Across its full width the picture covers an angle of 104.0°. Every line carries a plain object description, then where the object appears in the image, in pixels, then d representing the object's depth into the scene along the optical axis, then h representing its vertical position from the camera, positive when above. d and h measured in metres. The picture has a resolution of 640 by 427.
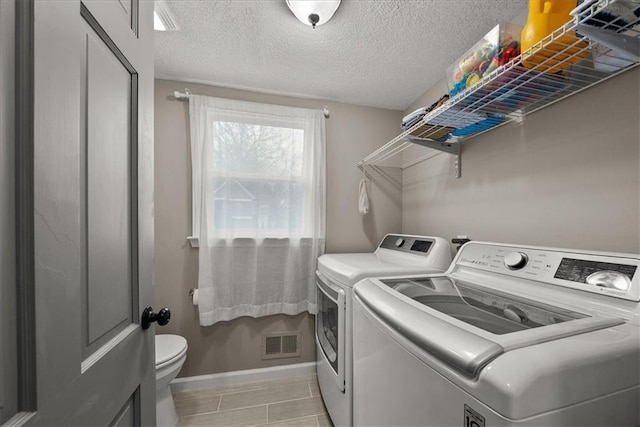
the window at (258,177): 1.91 +0.27
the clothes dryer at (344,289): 1.28 -0.46
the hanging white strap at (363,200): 2.14 +0.10
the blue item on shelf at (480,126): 1.34 +0.49
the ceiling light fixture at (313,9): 1.17 +0.97
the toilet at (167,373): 1.44 -0.95
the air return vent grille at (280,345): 2.03 -1.10
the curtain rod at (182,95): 1.85 +0.86
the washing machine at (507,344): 0.49 -0.32
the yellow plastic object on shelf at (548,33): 0.81 +0.60
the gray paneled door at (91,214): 0.39 -0.01
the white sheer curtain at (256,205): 1.86 +0.05
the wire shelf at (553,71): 0.70 +0.52
